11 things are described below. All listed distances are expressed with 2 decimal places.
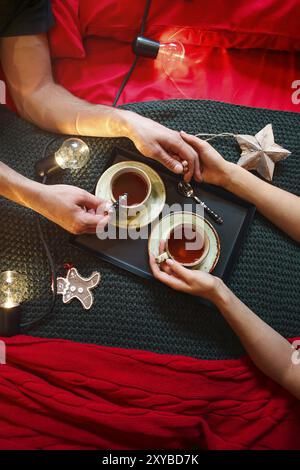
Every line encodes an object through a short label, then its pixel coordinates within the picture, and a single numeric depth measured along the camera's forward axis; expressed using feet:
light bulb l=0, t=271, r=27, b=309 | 3.89
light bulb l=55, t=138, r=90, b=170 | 3.94
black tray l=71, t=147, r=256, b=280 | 3.88
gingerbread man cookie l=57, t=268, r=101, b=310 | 3.87
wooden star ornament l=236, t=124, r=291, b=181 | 4.09
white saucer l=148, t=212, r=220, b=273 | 3.79
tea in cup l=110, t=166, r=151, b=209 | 3.81
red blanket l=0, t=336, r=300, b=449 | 3.68
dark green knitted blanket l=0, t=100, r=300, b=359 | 3.87
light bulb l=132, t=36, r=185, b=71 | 4.37
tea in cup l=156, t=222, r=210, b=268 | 3.75
